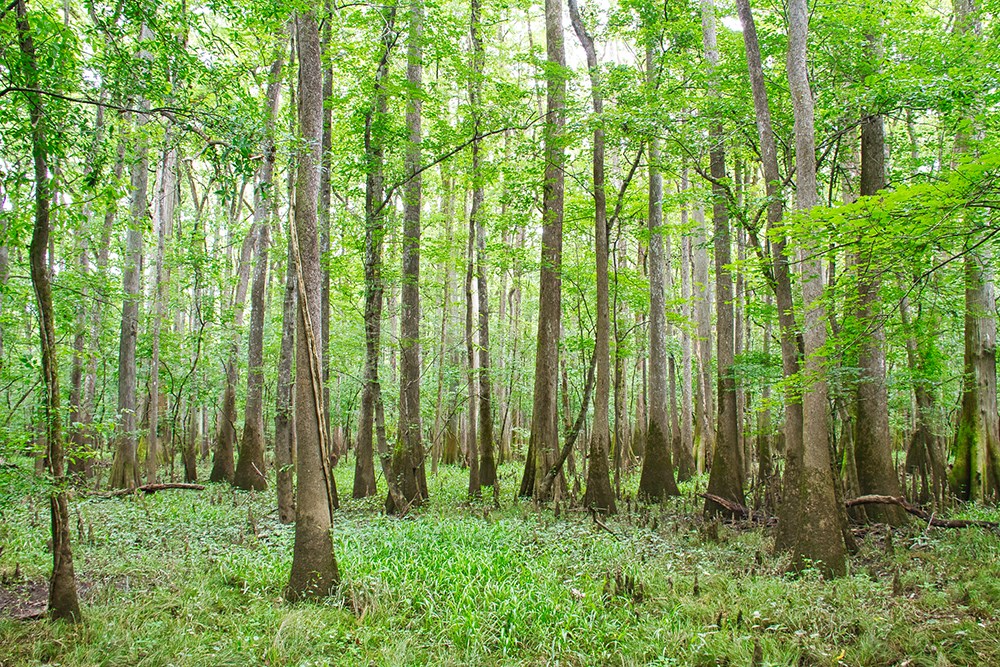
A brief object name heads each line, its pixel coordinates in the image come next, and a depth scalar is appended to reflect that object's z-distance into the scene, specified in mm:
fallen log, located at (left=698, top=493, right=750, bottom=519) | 9859
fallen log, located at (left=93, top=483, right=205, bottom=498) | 10969
